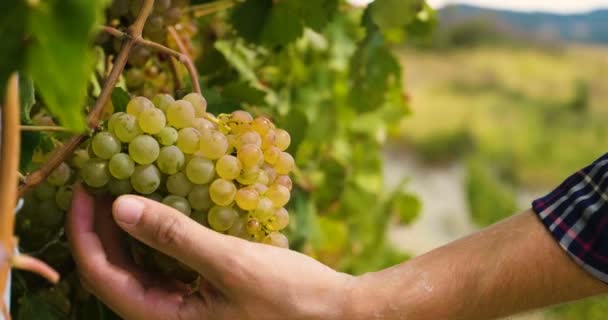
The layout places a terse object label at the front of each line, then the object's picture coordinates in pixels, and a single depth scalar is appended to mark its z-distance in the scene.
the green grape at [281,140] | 0.63
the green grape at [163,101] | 0.59
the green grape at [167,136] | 0.57
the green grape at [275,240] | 0.60
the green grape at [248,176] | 0.58
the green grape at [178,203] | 0.57
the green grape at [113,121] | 0.58
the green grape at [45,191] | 0.68
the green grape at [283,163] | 0.62
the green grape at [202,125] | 0.59
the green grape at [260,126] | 0.60
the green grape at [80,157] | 0.62
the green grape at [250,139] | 0.59
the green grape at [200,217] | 0.58
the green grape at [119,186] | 0.57
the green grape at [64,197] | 0.66
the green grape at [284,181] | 0.62
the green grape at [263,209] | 0.58
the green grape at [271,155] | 0.61
